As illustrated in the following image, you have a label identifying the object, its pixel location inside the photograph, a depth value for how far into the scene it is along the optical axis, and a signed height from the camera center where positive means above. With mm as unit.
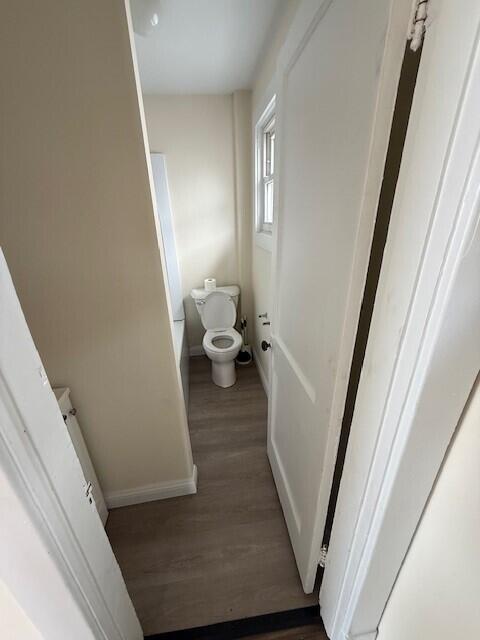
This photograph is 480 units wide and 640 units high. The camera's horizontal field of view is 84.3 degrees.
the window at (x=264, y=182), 2035 +122
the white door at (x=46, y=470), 423 -447
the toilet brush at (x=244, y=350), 2709 -1445
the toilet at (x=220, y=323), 2334 -1095
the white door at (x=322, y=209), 496 -30
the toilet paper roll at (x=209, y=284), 2559 -745
